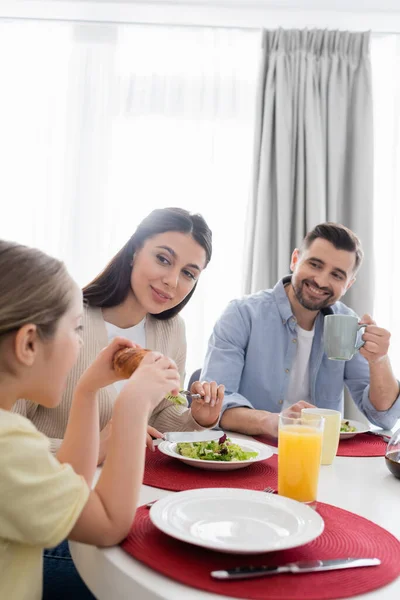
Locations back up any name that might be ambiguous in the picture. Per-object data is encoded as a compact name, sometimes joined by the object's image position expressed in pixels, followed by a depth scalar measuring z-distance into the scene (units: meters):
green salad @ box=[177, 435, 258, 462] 1.20
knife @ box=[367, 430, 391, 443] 1.54
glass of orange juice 1.00
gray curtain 3.26
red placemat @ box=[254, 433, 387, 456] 1.40
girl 0.74
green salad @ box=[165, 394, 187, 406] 1.36
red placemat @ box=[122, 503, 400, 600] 0.68
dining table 0.68
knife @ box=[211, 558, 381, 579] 0.70
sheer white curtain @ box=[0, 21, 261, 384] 3.41
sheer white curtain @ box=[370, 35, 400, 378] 3.43
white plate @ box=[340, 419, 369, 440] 1.50
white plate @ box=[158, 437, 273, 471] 1.15
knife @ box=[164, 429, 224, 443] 1.34
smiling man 2.08
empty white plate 0.76
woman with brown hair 1.65
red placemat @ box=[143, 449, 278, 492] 1.08
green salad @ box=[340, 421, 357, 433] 1.55
